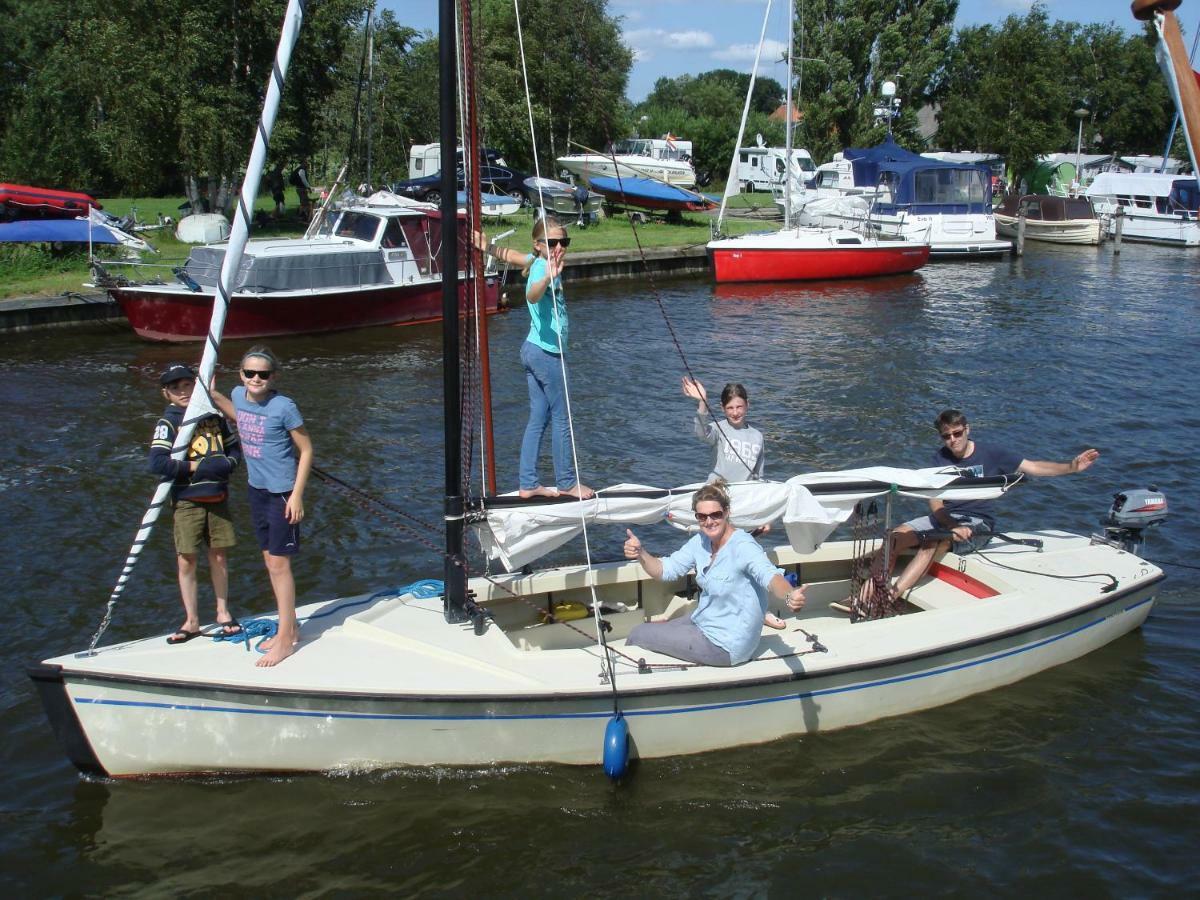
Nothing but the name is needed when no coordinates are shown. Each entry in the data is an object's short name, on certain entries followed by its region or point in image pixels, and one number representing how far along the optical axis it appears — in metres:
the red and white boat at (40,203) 24.85
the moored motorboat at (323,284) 20.62
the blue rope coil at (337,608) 7.00
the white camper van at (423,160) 39.94
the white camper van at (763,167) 47.12
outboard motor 8.98
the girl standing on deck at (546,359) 7.48
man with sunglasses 8.19
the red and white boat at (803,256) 29.22
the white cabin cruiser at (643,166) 40.56
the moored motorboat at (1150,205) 36.84
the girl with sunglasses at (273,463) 6.41
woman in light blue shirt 6.61
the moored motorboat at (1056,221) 37.94
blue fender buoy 6.55
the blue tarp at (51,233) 22.88
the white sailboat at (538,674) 6.52
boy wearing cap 6.84
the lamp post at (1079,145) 46.19
